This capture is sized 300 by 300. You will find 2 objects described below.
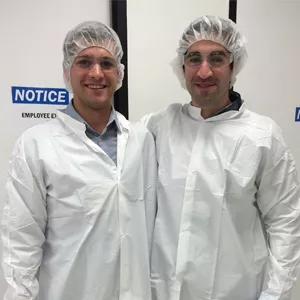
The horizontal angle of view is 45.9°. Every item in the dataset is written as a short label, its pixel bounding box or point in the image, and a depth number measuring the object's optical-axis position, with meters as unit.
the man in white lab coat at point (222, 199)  1.24
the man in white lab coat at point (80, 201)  1.14
